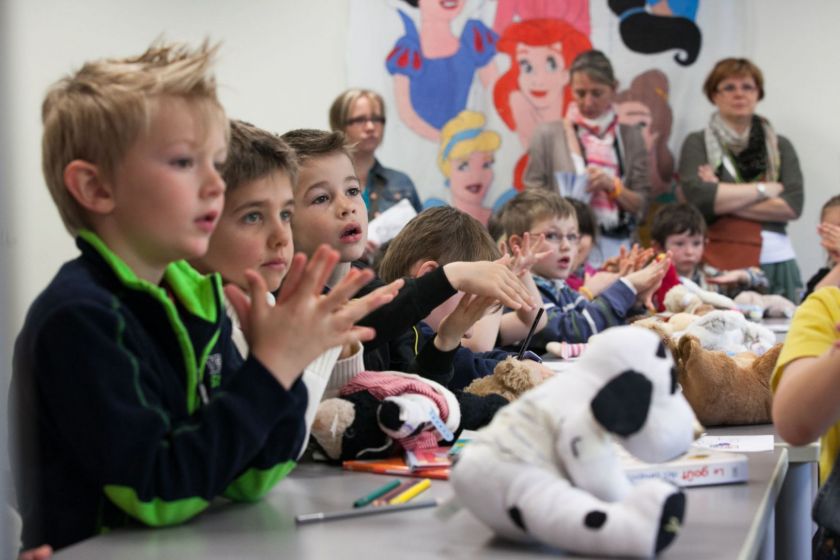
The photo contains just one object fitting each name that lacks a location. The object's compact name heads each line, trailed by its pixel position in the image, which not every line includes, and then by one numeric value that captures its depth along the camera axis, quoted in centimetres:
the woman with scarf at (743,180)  473
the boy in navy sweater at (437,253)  188
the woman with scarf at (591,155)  486
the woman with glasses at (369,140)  424
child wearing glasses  266
